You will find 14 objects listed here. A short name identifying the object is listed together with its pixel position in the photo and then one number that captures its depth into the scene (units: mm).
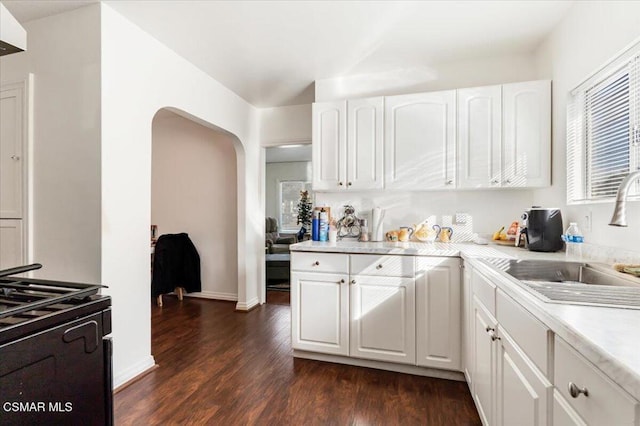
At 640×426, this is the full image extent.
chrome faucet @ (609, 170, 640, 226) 1075
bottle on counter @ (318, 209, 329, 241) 2797
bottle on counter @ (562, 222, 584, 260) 1836
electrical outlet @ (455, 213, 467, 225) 2752
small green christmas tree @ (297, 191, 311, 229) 7945
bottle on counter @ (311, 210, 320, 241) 2803
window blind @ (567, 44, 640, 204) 1513
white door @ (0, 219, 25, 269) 2182
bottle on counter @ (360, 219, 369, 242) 2855
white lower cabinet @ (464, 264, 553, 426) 971
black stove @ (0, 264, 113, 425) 705
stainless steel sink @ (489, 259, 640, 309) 950
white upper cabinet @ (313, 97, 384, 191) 2717
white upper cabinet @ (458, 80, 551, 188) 2328
